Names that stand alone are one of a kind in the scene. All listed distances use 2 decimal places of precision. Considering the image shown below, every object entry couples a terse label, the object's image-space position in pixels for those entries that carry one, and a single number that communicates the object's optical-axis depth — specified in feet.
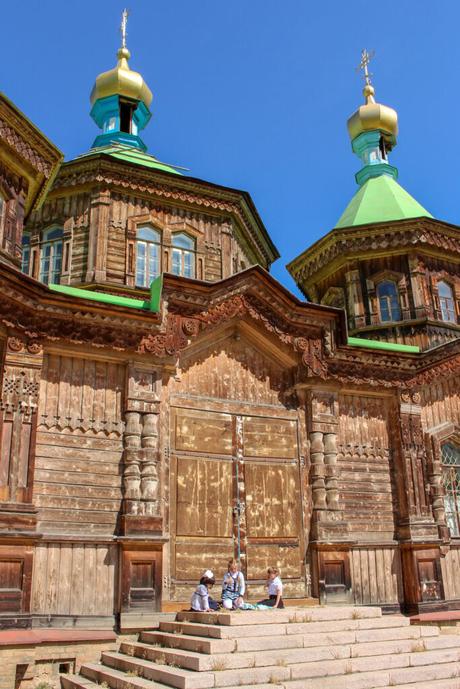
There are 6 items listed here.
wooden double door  36.86
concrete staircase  24.49
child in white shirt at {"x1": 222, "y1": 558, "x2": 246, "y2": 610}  32.50
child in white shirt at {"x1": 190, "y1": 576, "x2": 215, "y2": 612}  31.91
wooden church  33.40
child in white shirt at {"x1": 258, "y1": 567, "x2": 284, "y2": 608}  33.60
